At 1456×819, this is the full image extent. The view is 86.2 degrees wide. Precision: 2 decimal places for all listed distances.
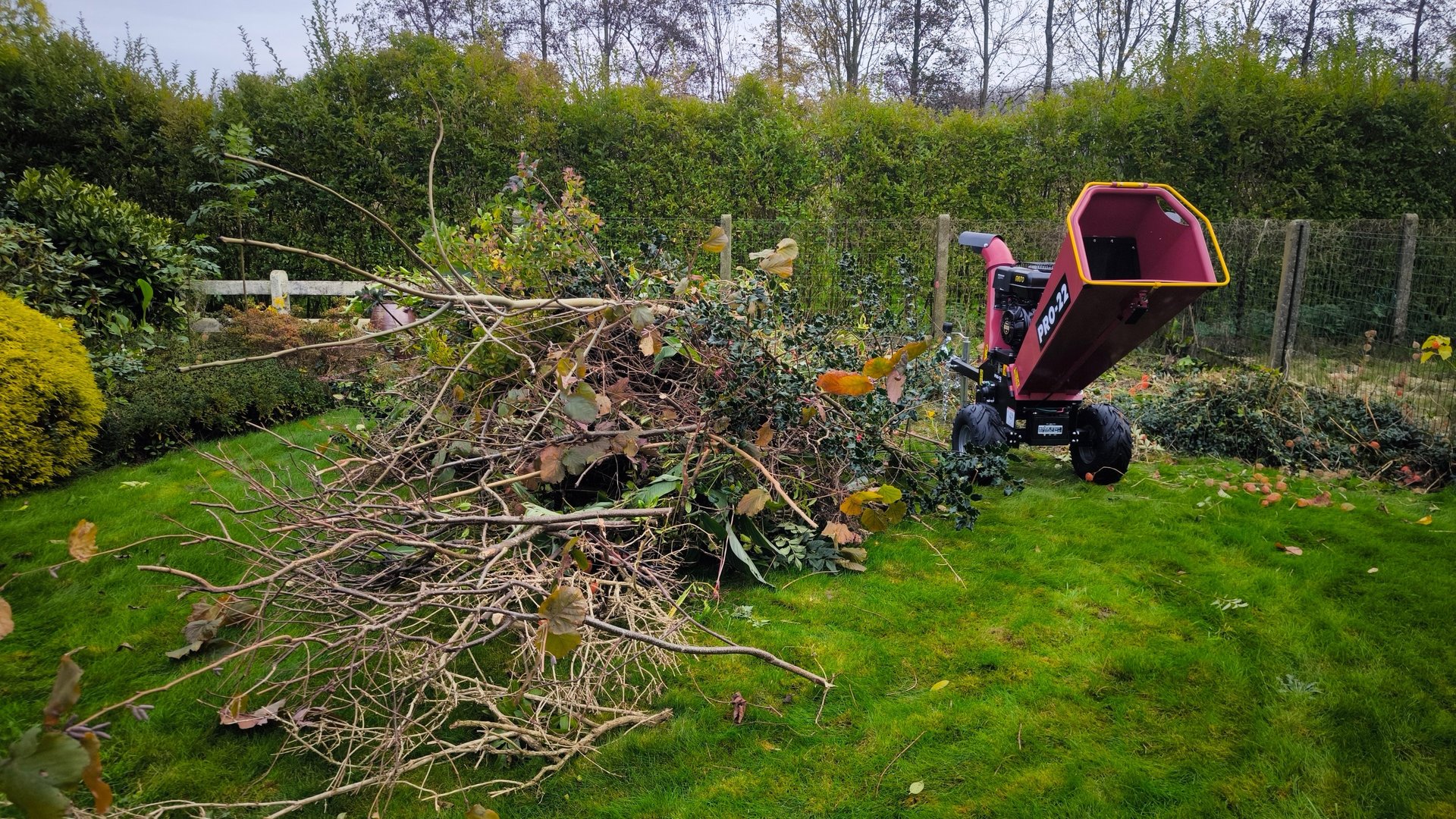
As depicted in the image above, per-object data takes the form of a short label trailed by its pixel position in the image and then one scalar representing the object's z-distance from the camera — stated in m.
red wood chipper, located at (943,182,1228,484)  3.87
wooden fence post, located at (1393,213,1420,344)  6.77
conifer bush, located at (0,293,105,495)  4.57
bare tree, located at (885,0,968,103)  21.55
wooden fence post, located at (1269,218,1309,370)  6.84
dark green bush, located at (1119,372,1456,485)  5.24
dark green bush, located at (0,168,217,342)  6.53
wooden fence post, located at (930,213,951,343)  7.92
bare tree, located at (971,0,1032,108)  22.52
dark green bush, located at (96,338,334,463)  5.50
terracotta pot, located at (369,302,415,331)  6.18
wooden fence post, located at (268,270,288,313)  8.10
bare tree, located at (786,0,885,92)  20.89
